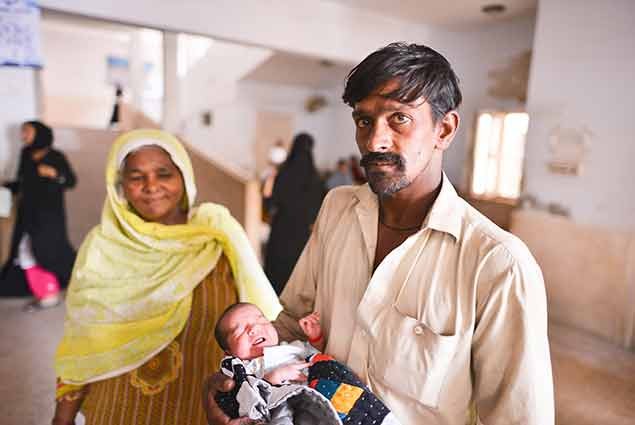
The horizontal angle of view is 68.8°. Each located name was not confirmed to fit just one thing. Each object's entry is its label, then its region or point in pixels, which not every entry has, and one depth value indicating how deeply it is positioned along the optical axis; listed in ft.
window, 21.02
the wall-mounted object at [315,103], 32.81
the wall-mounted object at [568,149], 14.05
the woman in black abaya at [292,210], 13.14
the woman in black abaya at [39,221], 13.87
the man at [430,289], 3.00
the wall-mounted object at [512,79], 19.56
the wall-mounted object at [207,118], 30.40
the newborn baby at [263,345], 3.79
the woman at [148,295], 5.25
